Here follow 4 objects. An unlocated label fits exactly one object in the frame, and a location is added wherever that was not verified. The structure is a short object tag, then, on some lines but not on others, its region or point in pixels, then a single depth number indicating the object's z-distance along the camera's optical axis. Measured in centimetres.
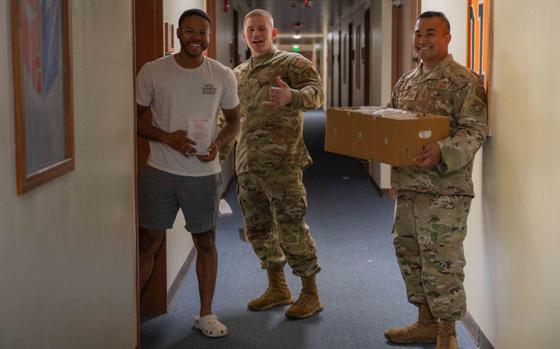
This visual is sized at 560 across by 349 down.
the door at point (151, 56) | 352
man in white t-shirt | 316
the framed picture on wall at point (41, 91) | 162
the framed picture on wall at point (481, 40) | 296
